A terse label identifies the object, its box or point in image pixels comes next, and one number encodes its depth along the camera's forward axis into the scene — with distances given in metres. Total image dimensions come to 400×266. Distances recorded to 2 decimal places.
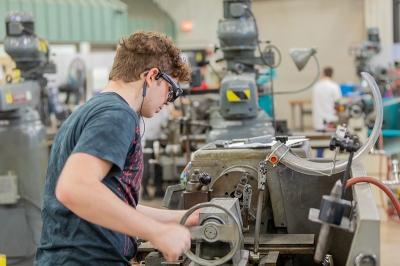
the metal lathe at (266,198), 1.67
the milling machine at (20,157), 4.14
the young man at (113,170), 1.45
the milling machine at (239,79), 4.01
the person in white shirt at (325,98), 7.48
